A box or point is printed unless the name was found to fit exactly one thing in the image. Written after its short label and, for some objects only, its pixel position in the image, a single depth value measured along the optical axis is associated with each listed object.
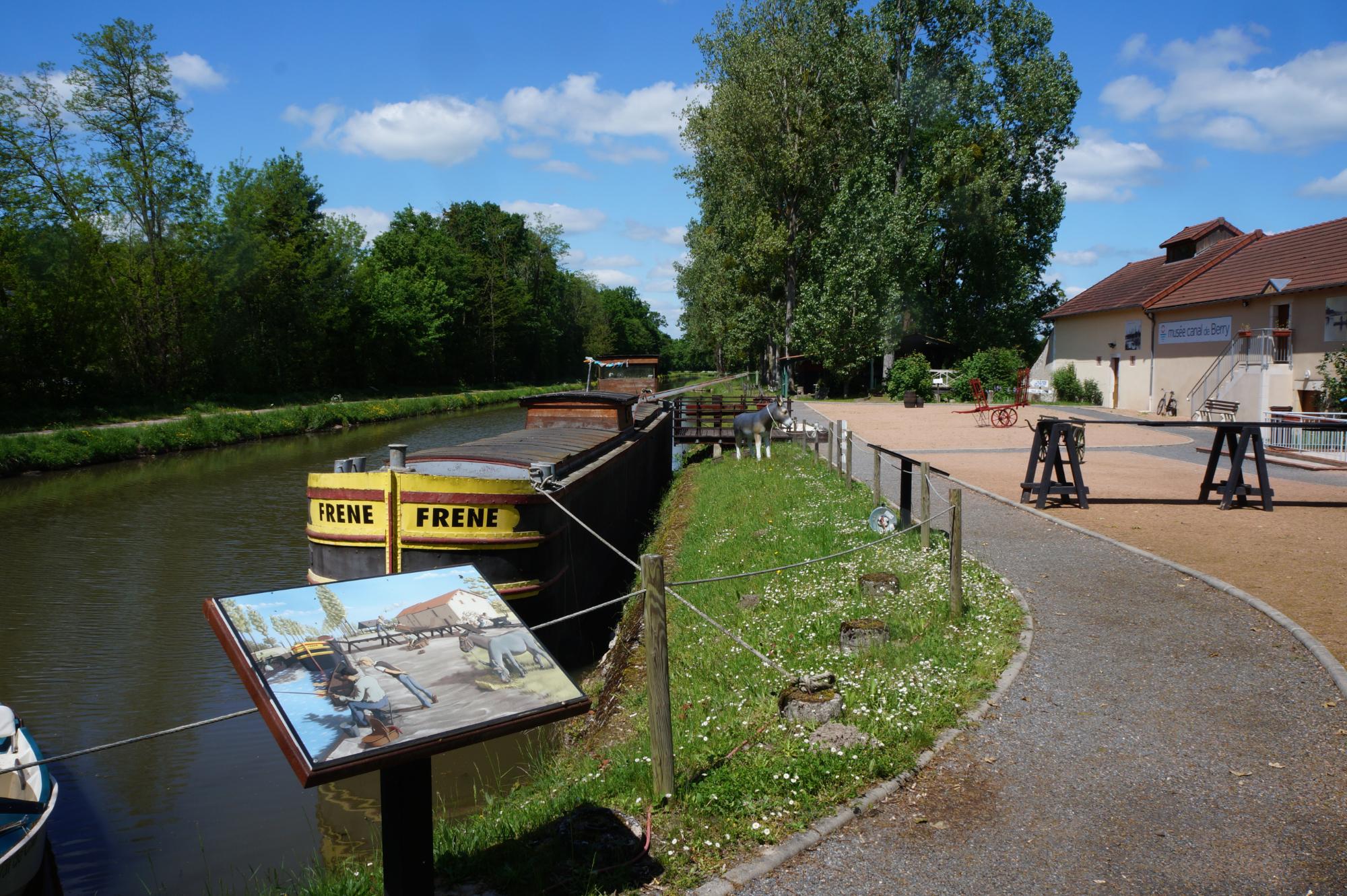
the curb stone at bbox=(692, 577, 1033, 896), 3.66
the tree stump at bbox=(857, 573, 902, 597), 7.17
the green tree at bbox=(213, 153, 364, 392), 40.16
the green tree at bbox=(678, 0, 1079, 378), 36.16
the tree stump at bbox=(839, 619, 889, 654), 6.12
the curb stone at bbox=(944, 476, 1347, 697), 5.62
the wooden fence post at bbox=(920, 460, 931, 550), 8.31
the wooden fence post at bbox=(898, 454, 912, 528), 9.48
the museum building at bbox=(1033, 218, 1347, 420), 24.08
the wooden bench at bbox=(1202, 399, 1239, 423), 24.92
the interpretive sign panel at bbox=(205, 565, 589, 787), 2.70
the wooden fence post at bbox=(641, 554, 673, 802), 4.18
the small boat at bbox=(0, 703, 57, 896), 4.38
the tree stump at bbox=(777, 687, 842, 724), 5.01
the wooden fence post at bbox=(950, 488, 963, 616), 6.56
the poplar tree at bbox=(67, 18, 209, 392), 32.88
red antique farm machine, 26.62
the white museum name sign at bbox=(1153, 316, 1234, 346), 27.53
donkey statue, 19.92
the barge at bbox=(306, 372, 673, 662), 8.10
